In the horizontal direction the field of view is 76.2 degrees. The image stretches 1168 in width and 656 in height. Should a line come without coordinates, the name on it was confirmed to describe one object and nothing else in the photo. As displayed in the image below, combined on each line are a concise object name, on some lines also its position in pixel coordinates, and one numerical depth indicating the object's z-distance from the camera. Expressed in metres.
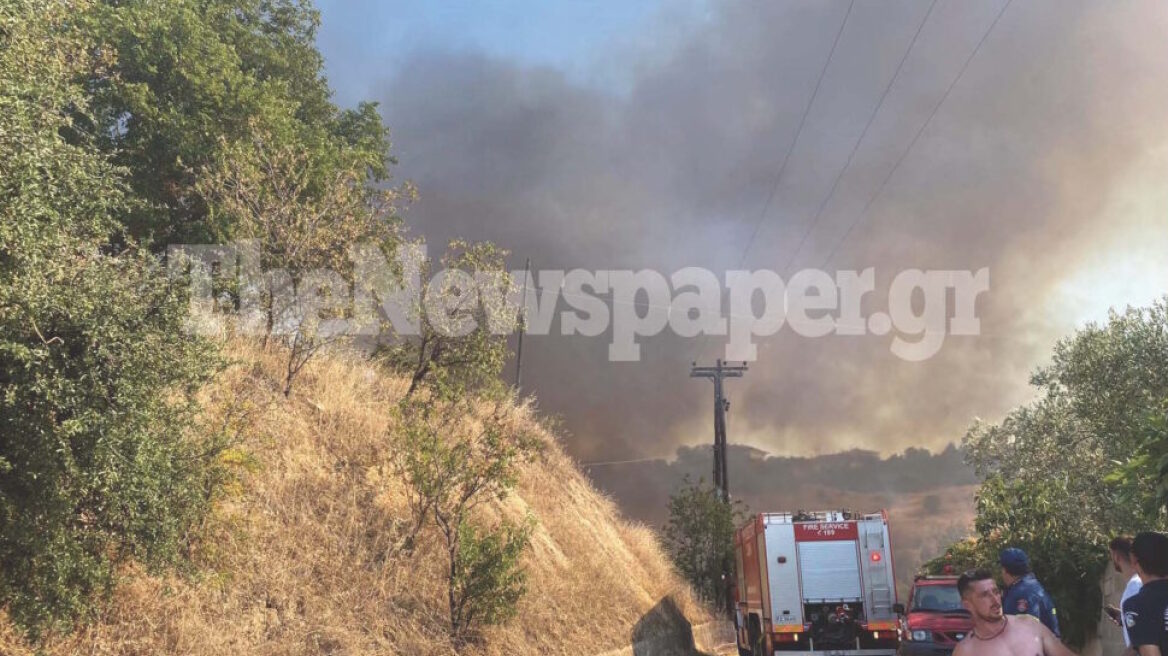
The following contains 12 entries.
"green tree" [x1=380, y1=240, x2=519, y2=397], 15.88
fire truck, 16.59
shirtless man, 4.25
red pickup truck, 13.97
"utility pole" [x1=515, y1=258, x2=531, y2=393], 33.97
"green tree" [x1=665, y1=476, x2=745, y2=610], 36.97
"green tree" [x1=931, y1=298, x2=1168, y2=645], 19.66
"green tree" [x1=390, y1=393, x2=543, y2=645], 12.34
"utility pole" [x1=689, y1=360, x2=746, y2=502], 39.56
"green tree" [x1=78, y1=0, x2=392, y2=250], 23.19
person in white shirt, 5.70
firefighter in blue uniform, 6.50
